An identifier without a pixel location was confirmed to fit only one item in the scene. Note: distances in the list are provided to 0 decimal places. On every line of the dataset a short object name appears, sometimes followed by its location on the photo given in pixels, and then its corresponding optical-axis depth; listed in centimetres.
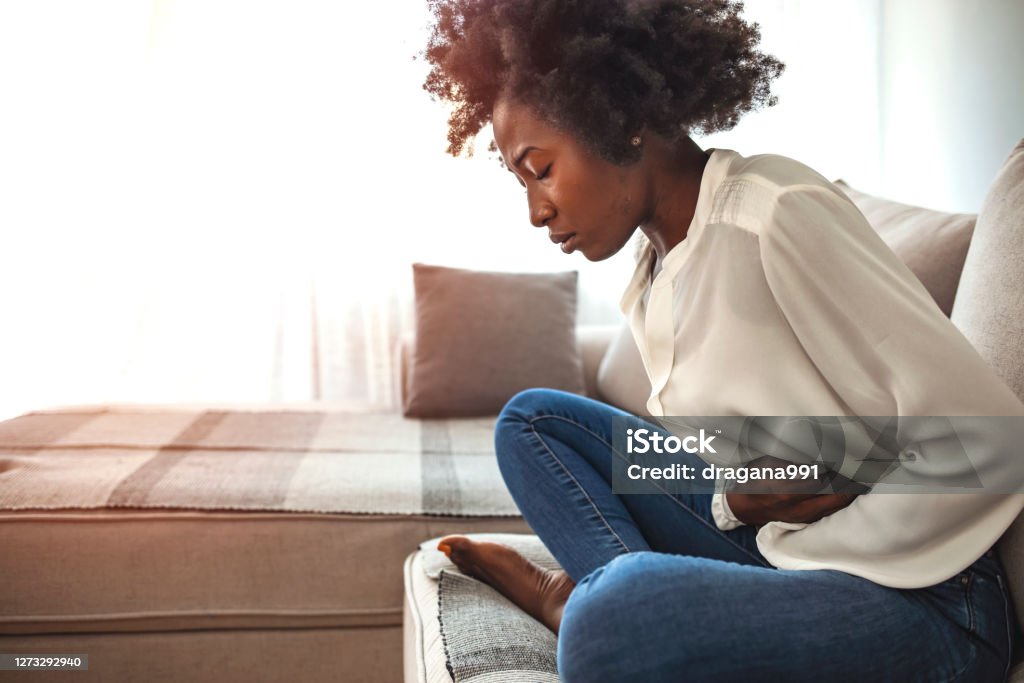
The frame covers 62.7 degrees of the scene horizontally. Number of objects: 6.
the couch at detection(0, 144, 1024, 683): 138
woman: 73
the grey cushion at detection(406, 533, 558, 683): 97
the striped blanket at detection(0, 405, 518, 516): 147
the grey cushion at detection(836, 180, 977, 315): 127
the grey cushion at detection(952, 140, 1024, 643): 89
